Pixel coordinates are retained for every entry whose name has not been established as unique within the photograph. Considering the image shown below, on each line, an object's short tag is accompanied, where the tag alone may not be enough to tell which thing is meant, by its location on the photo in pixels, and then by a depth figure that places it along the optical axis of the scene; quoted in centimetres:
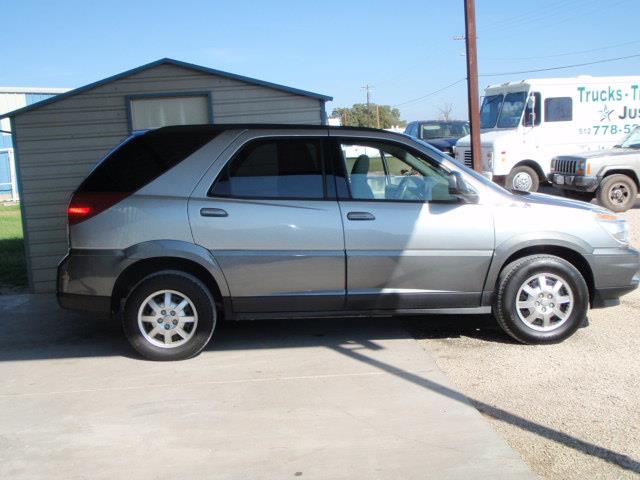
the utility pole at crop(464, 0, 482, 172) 1035
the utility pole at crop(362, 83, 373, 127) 6775
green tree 6926
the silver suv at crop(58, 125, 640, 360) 502
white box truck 1440
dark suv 2083
